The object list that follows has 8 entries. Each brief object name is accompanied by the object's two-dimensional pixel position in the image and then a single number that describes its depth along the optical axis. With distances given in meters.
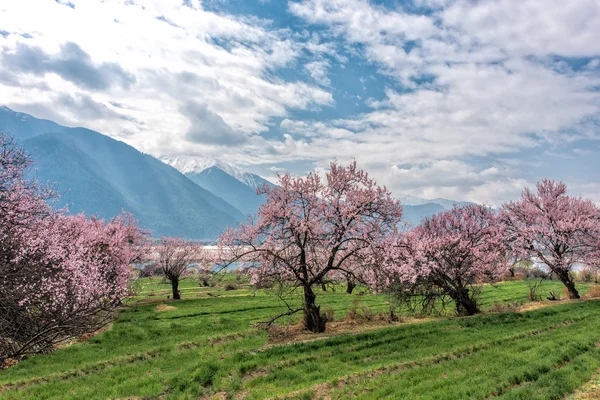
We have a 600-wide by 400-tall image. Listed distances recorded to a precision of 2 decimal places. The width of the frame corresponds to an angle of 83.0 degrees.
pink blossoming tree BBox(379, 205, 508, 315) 24.12
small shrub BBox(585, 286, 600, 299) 32.44
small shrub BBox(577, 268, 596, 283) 59.00
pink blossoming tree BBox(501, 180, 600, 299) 31.27
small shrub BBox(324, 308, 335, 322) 22.60
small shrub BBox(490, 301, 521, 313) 25.70
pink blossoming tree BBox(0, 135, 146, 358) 18.34
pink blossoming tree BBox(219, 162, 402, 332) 18.92
